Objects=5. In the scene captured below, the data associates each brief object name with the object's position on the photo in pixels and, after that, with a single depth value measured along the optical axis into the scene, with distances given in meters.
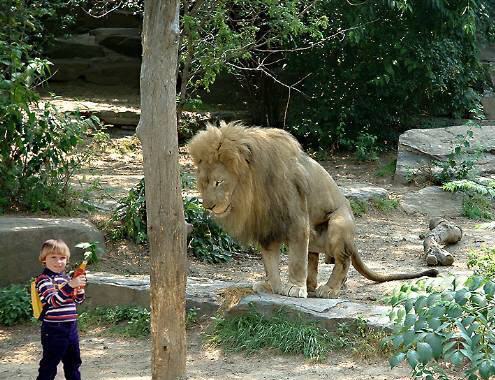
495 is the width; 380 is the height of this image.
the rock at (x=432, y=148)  12.38
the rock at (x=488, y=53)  16.83
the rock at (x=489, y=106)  15.74
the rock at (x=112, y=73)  17.50
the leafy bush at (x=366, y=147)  13.87
